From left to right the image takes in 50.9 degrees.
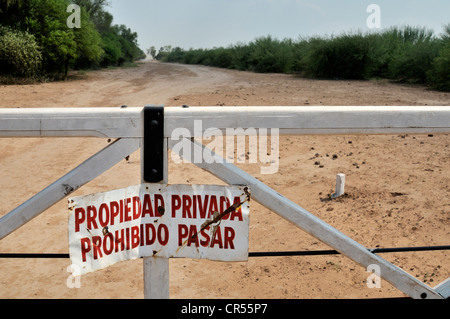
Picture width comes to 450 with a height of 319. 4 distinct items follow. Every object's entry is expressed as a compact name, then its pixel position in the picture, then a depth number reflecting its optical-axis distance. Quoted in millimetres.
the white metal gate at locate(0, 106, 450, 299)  1757
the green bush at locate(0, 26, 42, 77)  18547
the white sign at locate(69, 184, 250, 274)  1800
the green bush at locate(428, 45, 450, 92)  17219
